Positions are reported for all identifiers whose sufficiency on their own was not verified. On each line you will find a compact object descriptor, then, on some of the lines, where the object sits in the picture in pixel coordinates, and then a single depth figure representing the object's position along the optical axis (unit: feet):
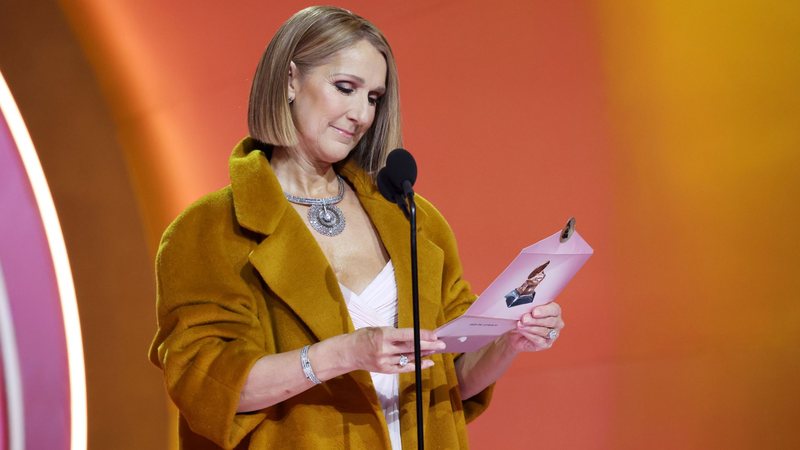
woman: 20.57
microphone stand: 20.13
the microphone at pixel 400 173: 20.54
